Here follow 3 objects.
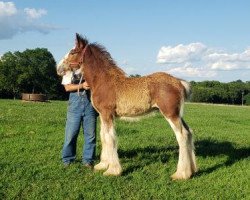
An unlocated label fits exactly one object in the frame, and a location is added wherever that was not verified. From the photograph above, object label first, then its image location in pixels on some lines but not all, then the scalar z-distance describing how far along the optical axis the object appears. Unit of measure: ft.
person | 33.12
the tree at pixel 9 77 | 288.10
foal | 30.32
